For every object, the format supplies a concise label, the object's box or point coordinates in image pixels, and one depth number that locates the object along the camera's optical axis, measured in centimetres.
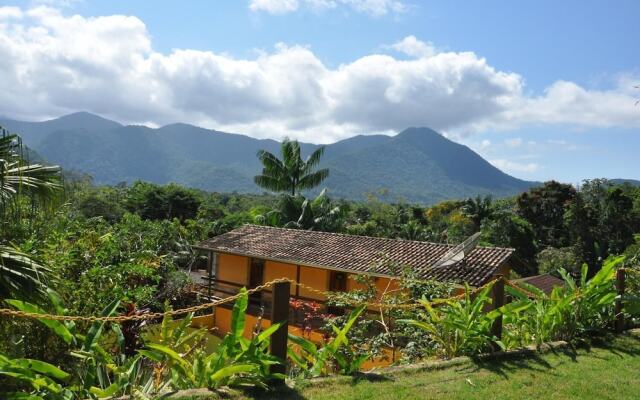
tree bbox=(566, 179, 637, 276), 3209
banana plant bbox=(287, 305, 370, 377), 431
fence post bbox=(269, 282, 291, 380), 400
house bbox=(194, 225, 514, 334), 1380
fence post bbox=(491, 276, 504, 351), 558
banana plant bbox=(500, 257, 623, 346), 596
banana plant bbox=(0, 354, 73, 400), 306
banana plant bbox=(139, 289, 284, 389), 370
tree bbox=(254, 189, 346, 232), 2375
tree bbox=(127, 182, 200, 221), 4181
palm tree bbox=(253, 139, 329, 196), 2500
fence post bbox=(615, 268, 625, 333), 673
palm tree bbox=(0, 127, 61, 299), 372
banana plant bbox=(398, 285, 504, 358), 528
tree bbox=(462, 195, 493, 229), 3612
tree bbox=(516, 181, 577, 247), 3725
